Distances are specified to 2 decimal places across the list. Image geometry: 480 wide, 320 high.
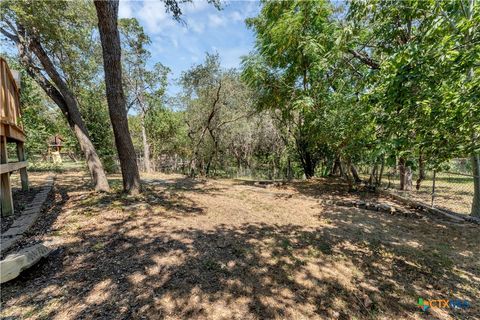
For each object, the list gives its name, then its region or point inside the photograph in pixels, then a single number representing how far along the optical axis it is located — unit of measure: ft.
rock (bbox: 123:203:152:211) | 13.06
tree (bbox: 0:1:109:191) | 15.33
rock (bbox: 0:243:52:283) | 6.53
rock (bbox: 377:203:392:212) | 17.27
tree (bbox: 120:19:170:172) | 36.86
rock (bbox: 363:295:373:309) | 6.91
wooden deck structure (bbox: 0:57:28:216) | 12.27
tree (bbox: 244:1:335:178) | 20.62
